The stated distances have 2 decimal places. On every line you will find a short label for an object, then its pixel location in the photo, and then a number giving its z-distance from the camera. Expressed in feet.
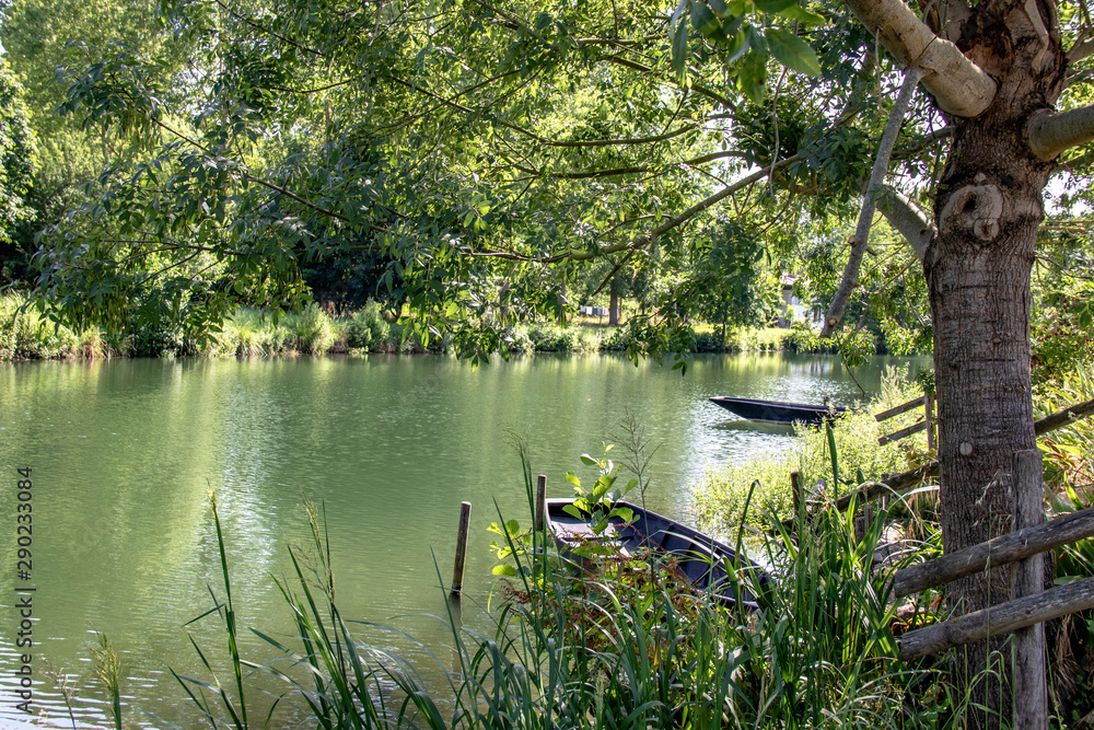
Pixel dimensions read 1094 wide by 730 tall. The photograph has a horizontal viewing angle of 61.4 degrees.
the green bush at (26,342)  86.02
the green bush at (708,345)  173.17
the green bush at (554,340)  156.35
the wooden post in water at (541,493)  22.49
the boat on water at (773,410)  75.51
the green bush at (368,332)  134.51
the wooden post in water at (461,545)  30.76
